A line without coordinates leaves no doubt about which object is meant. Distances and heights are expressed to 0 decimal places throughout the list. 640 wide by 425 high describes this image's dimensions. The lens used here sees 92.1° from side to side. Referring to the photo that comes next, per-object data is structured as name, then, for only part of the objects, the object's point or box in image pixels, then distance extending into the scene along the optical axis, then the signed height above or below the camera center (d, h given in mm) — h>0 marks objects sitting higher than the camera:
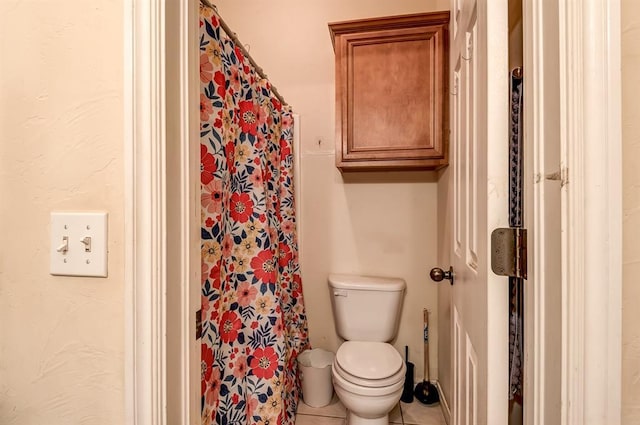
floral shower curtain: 1042 -130
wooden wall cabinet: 1609 +656
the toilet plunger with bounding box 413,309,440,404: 1815 -1046
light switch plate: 529 -49
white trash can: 1797 -989
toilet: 1424 -734
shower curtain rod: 957 +671
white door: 584 +21
